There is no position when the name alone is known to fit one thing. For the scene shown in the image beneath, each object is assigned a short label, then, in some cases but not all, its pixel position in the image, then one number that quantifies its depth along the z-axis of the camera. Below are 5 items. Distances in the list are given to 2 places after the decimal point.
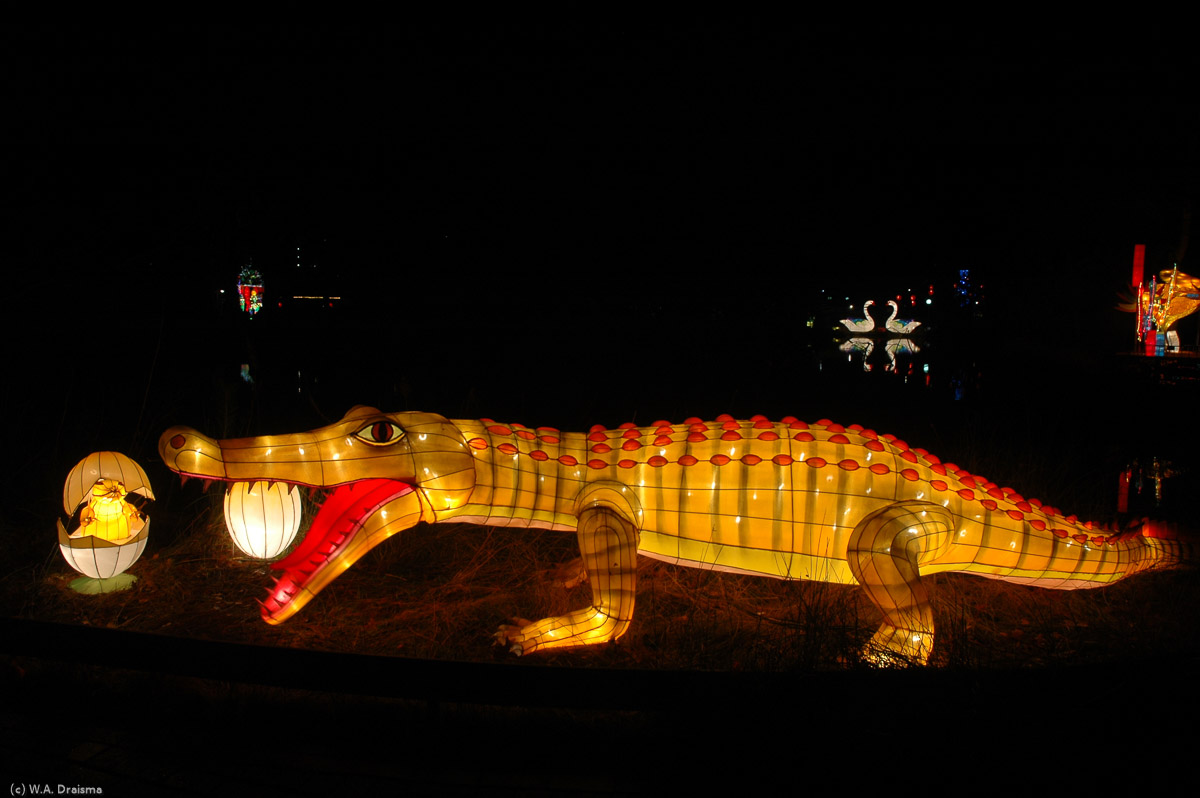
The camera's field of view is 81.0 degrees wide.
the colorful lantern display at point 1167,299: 13.66
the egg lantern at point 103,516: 3.28
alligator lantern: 2.53
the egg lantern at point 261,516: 3.45
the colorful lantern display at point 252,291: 29.58
